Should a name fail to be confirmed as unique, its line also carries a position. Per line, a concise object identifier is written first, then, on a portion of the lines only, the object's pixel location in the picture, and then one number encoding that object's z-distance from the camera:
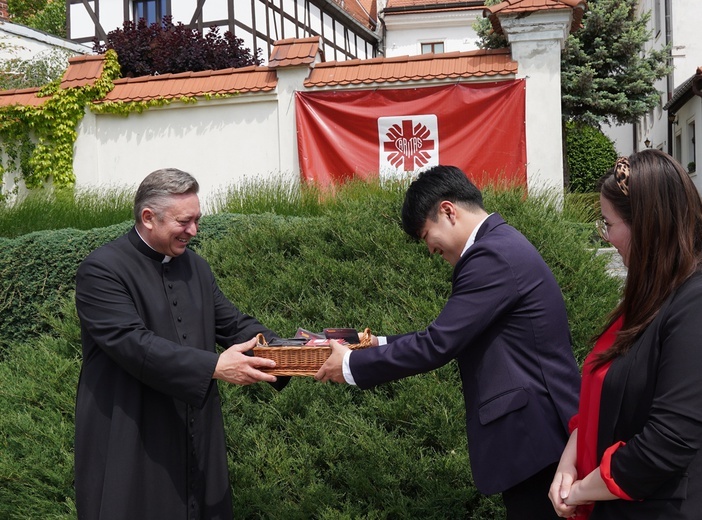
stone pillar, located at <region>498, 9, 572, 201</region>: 9.88
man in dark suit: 2.80
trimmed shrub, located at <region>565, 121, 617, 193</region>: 23.64
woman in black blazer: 1.97
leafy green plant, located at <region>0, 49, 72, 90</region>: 16.62
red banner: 9.92
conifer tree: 16.94
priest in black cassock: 3.12
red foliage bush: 17.23
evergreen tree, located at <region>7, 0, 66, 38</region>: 32.69
